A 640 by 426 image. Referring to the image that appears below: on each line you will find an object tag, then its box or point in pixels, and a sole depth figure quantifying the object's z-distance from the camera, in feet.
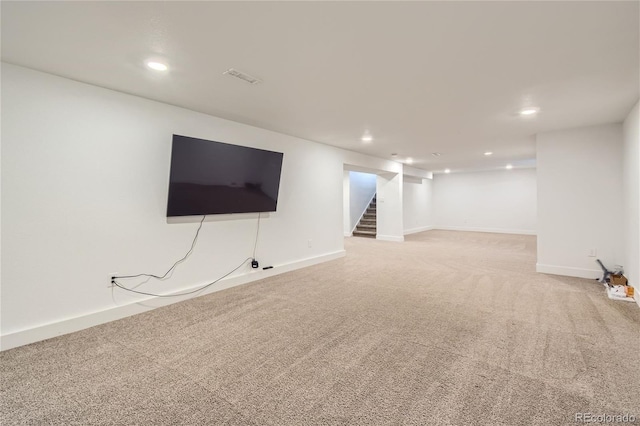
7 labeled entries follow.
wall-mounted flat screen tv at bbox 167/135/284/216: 10.93
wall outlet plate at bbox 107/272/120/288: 9.70
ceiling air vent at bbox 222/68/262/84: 8.24
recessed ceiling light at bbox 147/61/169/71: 7.75
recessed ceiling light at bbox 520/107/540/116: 11.59
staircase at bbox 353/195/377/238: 32.35
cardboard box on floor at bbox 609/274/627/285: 11.95
